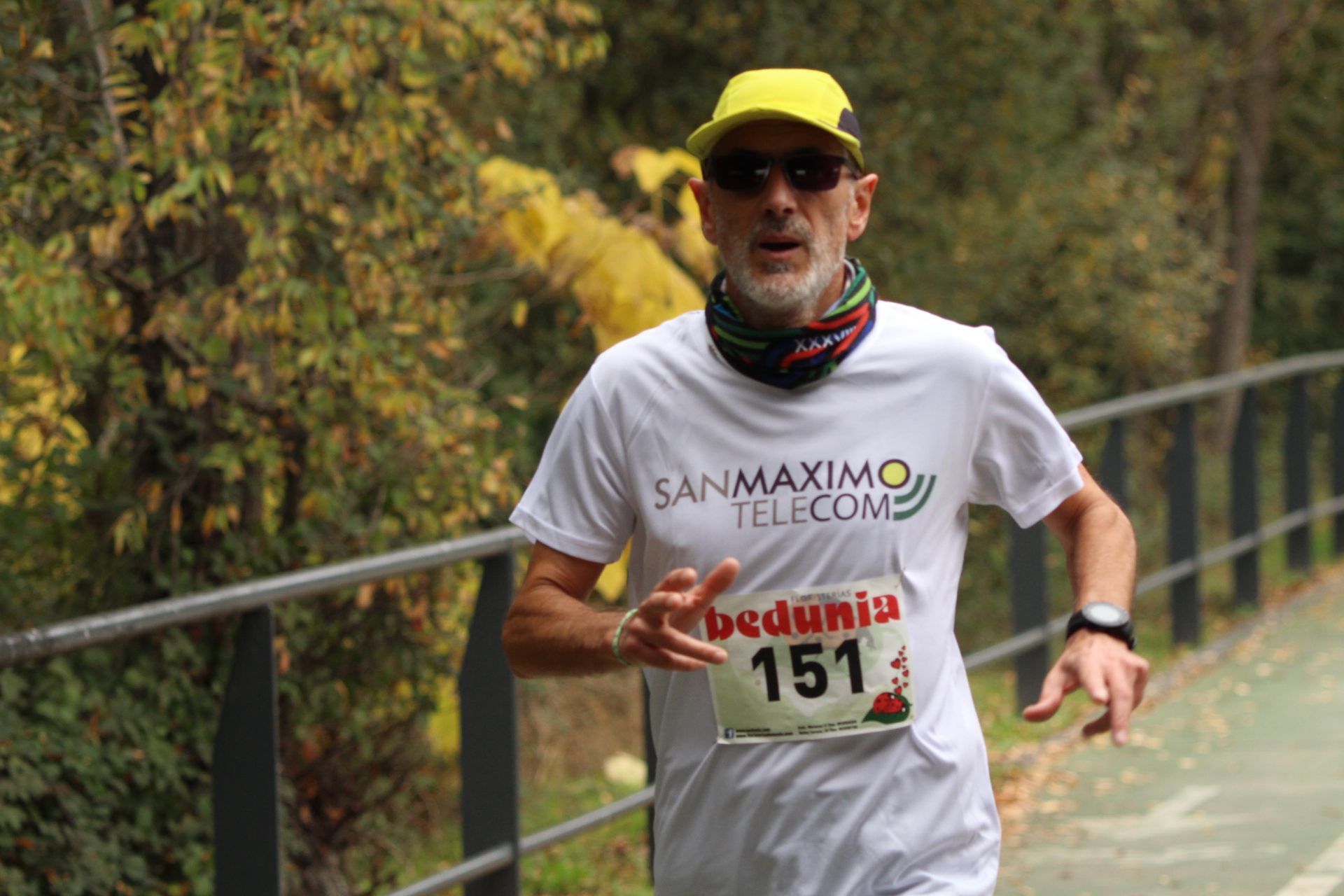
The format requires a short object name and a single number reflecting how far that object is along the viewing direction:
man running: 6.19
